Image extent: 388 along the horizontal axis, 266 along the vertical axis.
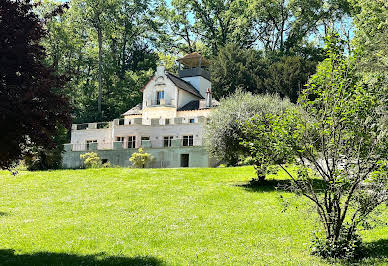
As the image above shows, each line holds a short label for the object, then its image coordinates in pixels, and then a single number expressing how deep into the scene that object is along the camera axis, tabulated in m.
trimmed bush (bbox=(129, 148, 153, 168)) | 35.34
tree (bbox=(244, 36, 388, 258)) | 10.10
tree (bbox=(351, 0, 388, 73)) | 15.19
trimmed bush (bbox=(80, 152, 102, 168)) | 34.87
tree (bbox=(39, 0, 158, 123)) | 56.59
